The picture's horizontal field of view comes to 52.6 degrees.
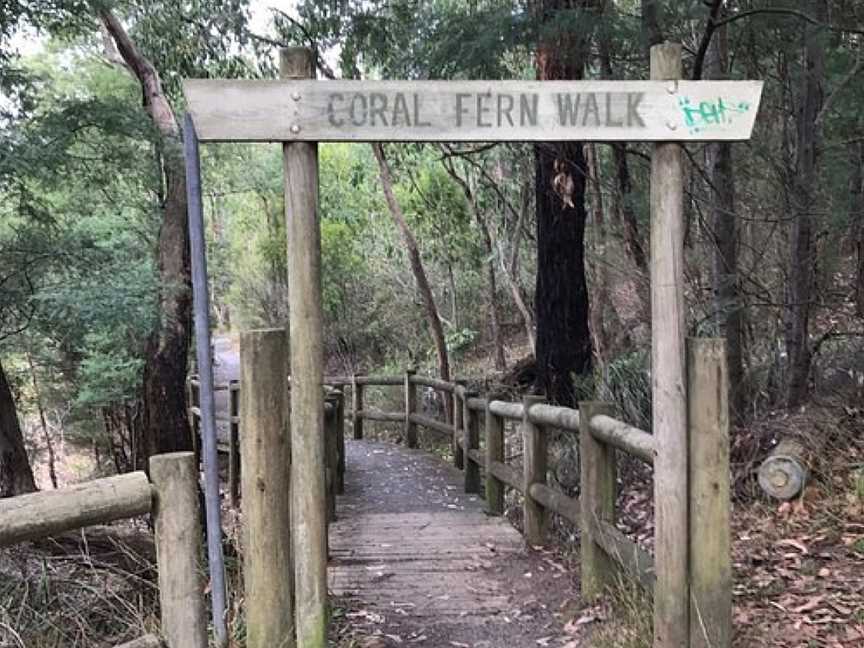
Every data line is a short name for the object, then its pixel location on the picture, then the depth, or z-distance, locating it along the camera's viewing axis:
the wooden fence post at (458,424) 9.83
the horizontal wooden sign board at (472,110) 3.47
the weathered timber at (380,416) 13.73
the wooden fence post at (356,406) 14.68
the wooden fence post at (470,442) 9.10
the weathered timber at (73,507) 2.64
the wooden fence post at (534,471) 6.24
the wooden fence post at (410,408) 13.27
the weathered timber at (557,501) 5.31
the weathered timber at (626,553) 4.04
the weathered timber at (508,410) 6.81
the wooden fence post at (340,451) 9.10
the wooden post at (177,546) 3.04
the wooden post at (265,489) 3.66
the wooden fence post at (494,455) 7.62
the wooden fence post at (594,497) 4.78
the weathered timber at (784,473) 5.19
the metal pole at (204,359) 3.39
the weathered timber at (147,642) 2.89
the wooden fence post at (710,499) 3.58
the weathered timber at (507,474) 6.70
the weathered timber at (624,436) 4.03
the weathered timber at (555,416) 5.42
